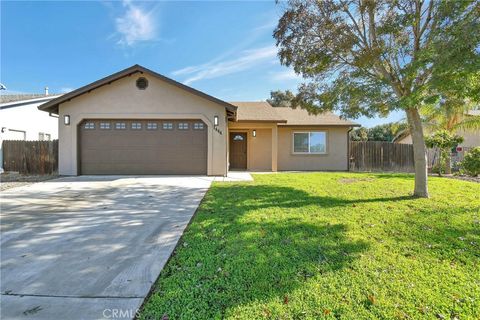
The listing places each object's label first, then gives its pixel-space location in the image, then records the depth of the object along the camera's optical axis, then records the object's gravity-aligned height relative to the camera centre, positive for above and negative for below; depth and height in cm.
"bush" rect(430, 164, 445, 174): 1352 -65
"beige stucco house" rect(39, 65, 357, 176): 1201 +141
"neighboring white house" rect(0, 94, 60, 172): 1508 +261
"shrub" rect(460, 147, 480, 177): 1194 -25
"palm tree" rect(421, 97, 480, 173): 1329 +212
